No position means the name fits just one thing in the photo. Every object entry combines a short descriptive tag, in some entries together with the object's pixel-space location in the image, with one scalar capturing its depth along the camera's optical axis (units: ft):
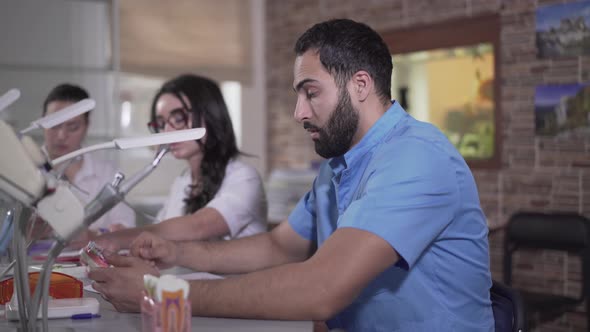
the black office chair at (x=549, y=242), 10.66
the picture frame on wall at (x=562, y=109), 11.48
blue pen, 4.15
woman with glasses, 7.64
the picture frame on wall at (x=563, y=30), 11.38
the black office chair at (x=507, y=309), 4.50
